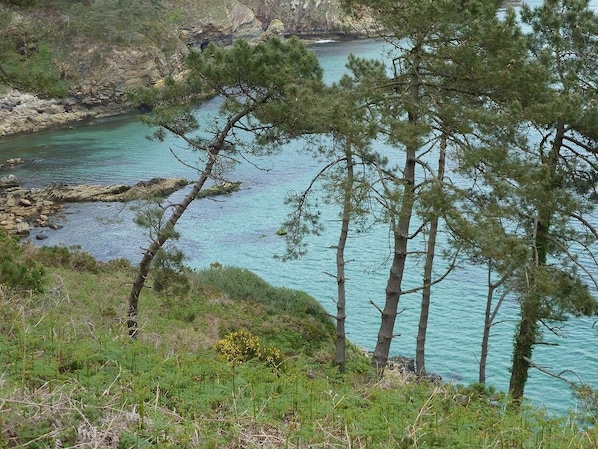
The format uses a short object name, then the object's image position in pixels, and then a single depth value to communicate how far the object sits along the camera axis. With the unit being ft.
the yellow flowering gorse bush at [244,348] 46.68
